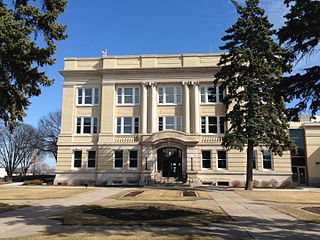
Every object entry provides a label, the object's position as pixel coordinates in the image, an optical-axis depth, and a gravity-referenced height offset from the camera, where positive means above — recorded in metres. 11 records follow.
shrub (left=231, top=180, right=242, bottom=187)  37.12 -1.23
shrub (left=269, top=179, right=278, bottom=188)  37.06 -1.20
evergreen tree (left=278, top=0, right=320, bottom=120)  10.78 +4.43
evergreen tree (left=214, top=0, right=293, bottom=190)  28.73 +8.03
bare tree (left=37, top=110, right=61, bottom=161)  65.44 +7.49
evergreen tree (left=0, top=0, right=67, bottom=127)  11.21 +4.20
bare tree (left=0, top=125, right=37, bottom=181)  66.94 +5.52
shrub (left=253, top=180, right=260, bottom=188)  37.04 -1.21
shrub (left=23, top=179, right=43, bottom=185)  38.29 -1.28
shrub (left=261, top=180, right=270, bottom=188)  37.00 -1.26
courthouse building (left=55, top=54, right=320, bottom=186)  37.84 +5.35
